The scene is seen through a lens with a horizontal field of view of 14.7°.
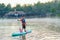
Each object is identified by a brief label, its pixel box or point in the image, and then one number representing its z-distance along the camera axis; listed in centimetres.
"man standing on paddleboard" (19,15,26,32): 2337
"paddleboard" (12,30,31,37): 2273
